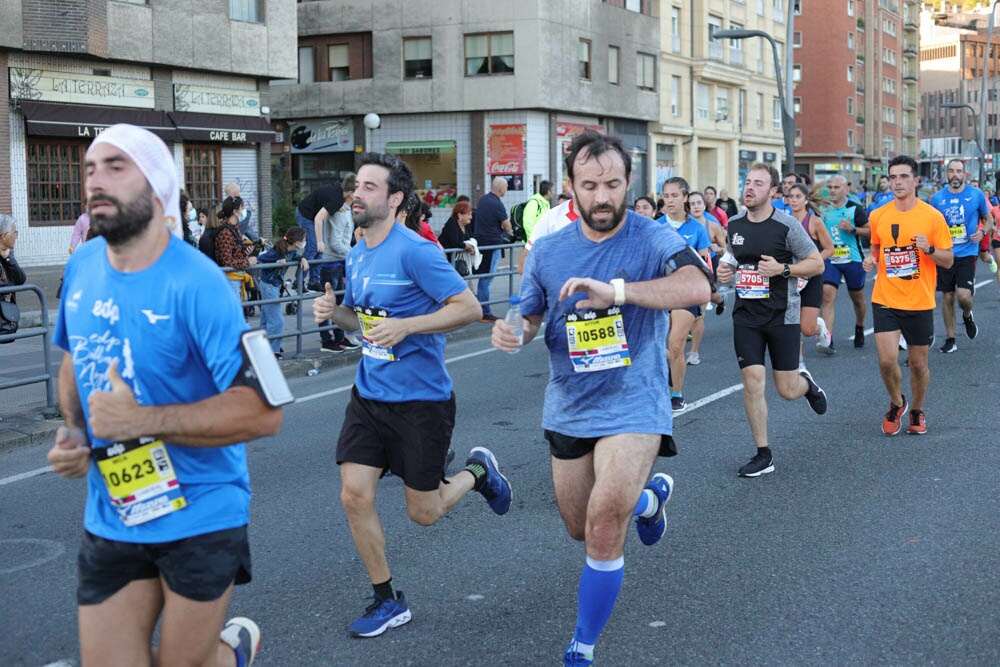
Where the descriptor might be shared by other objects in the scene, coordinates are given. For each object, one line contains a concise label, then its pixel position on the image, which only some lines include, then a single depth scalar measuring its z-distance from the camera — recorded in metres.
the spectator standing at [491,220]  18.97
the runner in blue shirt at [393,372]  4.89
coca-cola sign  39.78
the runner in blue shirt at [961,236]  13.67
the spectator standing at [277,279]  13.05
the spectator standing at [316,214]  14.38
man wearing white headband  2.94
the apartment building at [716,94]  50.44
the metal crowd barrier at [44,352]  9.57
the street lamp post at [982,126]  60.19
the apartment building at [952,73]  144.50
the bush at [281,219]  33.28
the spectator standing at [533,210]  17.00
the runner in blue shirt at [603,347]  4.29
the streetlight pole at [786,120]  29.06
